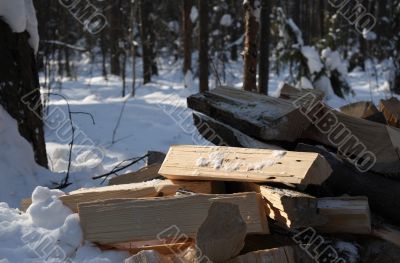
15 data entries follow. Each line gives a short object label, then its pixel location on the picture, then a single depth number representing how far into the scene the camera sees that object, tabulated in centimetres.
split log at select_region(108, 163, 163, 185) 339
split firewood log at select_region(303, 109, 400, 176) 293
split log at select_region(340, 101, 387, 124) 369
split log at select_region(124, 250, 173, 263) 230
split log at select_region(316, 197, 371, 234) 250
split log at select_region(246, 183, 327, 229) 238
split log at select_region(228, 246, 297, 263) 231
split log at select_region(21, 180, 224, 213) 277
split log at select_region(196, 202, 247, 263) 218
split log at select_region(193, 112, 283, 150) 328
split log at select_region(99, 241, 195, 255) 247
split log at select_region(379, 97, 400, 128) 379
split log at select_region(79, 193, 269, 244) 243
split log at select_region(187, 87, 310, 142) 320
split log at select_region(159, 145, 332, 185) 249
